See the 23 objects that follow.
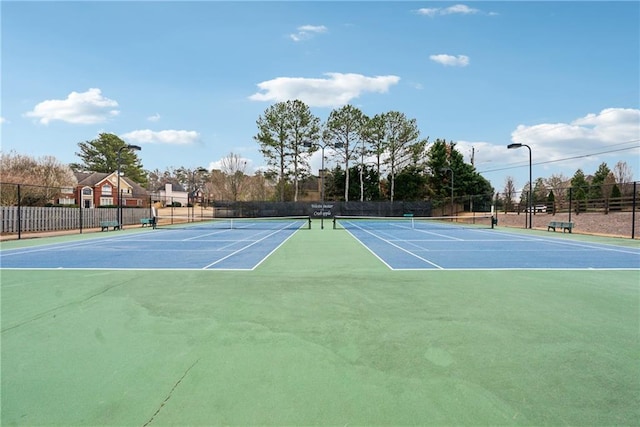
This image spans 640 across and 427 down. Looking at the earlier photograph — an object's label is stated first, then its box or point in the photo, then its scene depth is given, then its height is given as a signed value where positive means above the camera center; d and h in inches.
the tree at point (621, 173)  2004.2 +170.4
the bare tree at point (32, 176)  1051.6 +121.2
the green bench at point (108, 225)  941.4 -47.0
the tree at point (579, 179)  2314.2 +160.8
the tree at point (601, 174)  2110.2 +174.8
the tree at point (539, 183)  2941.4 +172.8
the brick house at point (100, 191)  2249.0 +101.0
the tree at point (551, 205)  1191.6 -1.7
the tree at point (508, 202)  1484.9 +11.0
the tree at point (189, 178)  4120.3 +316.8
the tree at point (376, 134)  2009.1 +389.6
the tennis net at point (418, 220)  1446.9 -65.3
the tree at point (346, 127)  2004.2 +427.8
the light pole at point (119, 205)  937.1 +3.5
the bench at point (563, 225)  862.9 -50.0
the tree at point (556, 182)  2618.1 +167.8
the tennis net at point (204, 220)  1502.2 -61.1
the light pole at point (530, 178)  994.1 +72.5
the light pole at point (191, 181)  3977.6 +284.2
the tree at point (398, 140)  2010.3 +357.9
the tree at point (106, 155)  2861.7 +398.8
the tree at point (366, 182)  2261.3 +143.8
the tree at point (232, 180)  2274.9 +161.2
